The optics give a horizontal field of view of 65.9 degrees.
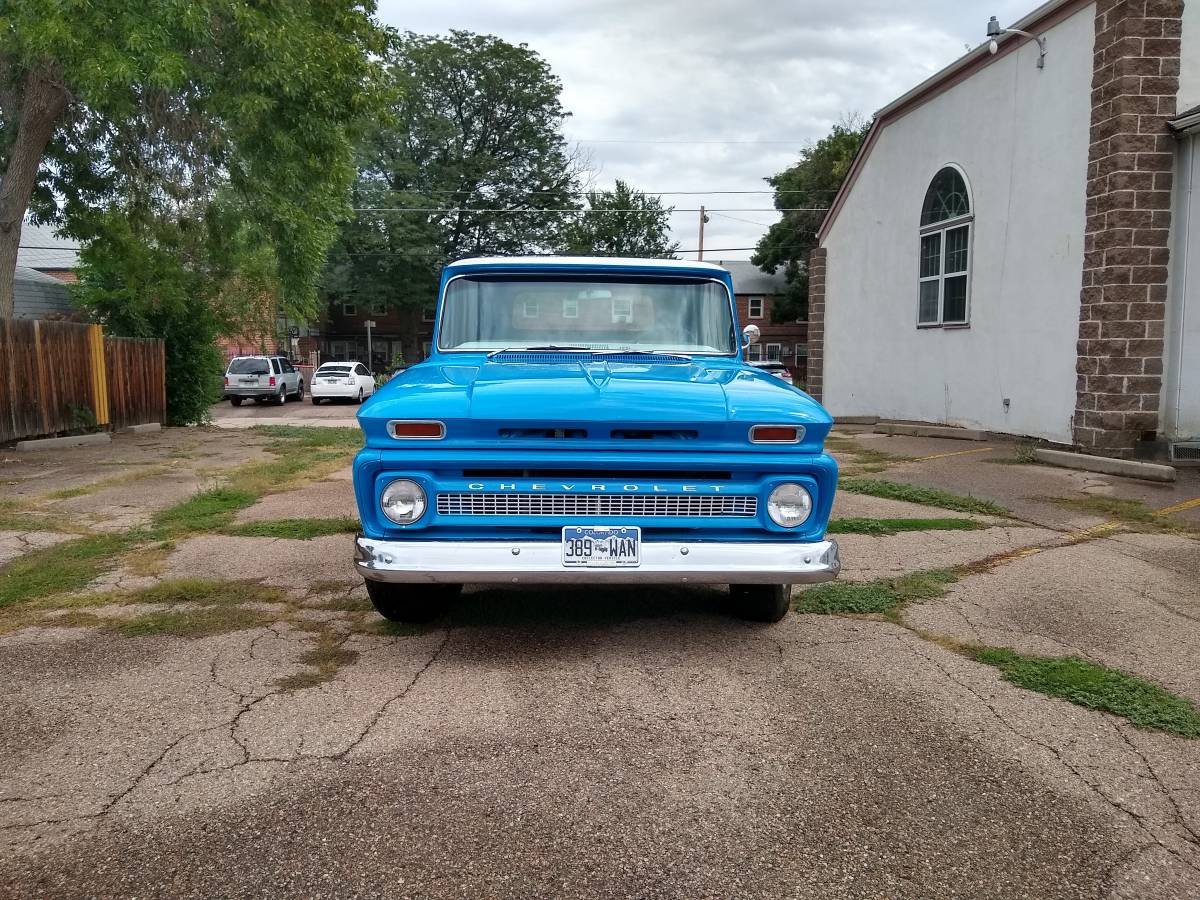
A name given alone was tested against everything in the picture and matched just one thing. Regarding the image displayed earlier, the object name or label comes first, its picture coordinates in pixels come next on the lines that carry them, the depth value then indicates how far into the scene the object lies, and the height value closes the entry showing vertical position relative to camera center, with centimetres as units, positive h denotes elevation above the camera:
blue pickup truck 397 -57
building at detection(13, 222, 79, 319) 2230 +162
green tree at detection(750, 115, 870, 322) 4381 +718
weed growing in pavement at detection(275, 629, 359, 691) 407 -142
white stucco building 1012 +150
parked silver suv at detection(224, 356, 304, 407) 2983 -68
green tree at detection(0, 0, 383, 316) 1139 +358
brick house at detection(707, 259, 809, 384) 5894 +211
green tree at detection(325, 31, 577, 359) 4284 +866
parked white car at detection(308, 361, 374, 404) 3103 -85
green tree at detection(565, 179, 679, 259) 4678 +661
